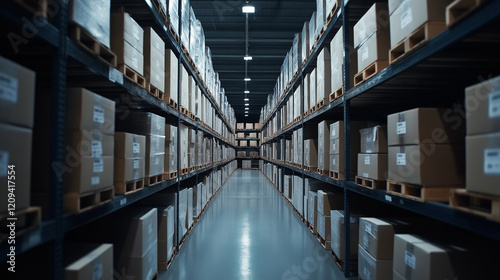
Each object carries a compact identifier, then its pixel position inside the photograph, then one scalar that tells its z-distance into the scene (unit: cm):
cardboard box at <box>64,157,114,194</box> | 181
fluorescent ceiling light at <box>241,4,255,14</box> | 780
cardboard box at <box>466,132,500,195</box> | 141
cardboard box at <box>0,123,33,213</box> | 126
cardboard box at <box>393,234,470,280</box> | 193
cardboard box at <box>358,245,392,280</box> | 262
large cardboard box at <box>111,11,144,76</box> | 254
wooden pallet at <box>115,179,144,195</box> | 249
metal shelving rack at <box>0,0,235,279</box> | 142
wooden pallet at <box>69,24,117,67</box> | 179
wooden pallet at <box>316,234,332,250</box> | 433
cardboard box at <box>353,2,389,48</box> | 278
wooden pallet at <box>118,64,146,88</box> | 253
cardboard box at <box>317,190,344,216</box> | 440
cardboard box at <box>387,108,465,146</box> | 211
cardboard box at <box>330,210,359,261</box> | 357
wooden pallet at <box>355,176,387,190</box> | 277
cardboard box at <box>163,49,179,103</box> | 388
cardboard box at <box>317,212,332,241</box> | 434
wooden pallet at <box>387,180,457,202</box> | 204
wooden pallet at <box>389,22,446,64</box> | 192
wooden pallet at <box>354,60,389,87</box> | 273
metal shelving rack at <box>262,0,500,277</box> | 156
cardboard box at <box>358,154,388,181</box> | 274
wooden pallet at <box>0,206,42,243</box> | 133
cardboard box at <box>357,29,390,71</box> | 274
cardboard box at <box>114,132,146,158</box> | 248
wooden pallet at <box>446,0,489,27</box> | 156
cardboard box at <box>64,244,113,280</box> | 174
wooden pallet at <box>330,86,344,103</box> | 371
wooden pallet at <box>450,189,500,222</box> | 139
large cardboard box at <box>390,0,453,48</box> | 194
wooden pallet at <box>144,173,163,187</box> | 309
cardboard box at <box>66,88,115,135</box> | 183
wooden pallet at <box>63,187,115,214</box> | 178
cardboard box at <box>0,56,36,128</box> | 126
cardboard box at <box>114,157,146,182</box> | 249
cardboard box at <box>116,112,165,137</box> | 310
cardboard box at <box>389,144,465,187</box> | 207
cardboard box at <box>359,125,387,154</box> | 279
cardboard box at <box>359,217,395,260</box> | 264
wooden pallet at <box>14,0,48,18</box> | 144
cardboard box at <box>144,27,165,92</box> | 317
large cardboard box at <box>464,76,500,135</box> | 143
